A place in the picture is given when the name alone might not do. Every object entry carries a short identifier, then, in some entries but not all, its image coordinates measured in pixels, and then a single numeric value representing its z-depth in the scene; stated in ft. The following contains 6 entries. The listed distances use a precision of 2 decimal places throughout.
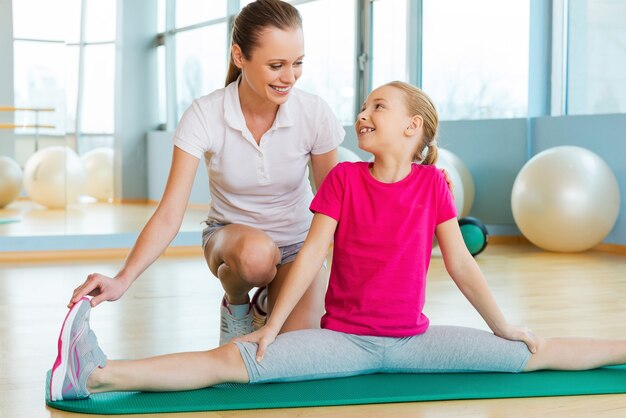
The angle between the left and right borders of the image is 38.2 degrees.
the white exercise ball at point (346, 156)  17.56
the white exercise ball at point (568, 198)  16.61
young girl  6.70
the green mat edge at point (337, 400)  5.98
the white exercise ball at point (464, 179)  19.12
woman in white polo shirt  7.02
